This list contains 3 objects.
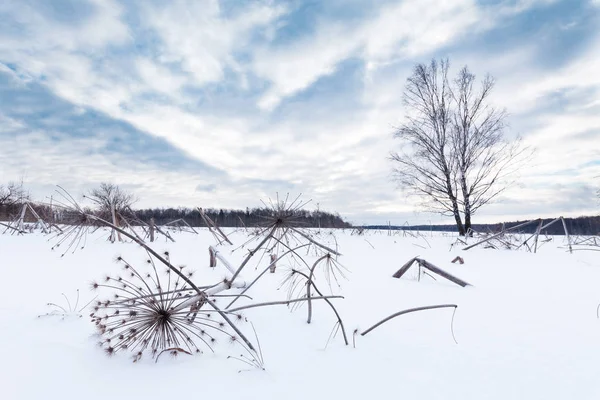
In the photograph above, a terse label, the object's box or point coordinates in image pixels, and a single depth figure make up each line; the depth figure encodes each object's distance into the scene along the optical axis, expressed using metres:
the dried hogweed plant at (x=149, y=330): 1.66
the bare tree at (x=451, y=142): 15.49
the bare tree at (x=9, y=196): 23.62
